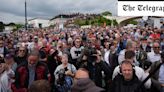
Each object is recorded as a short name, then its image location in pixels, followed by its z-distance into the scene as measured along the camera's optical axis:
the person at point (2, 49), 4.69
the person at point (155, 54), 3.34
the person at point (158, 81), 2.14
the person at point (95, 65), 2.79
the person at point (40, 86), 1.30
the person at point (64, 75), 2.75
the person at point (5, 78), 2.51
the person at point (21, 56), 3.05
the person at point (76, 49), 3.80
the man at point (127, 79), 1.96
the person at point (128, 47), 3.05
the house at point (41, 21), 45.85
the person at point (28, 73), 2.51
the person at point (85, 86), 1.30
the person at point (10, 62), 2.84
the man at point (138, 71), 2.03
